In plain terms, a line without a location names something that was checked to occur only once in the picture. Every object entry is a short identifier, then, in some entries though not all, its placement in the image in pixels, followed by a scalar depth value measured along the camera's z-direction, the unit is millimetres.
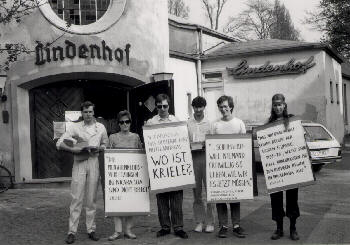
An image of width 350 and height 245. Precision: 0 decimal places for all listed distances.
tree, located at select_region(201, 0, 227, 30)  42969
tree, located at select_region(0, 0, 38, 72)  10297
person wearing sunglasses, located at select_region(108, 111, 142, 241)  7453
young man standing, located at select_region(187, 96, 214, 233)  7539
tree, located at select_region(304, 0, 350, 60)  32344
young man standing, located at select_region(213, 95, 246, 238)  7344
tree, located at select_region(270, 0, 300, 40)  54000
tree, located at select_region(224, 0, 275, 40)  46219
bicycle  13922
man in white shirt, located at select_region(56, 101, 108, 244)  7355
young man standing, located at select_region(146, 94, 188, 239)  7461
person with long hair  7059
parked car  14523
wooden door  14641
